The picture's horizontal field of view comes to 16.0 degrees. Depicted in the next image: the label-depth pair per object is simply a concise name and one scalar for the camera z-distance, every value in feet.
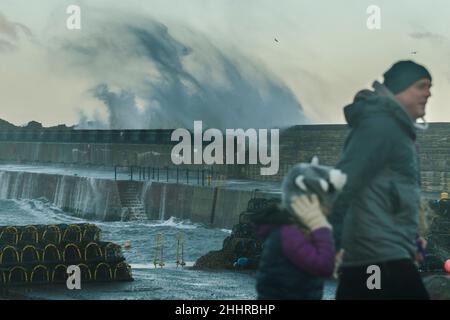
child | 23.04
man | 23.87
